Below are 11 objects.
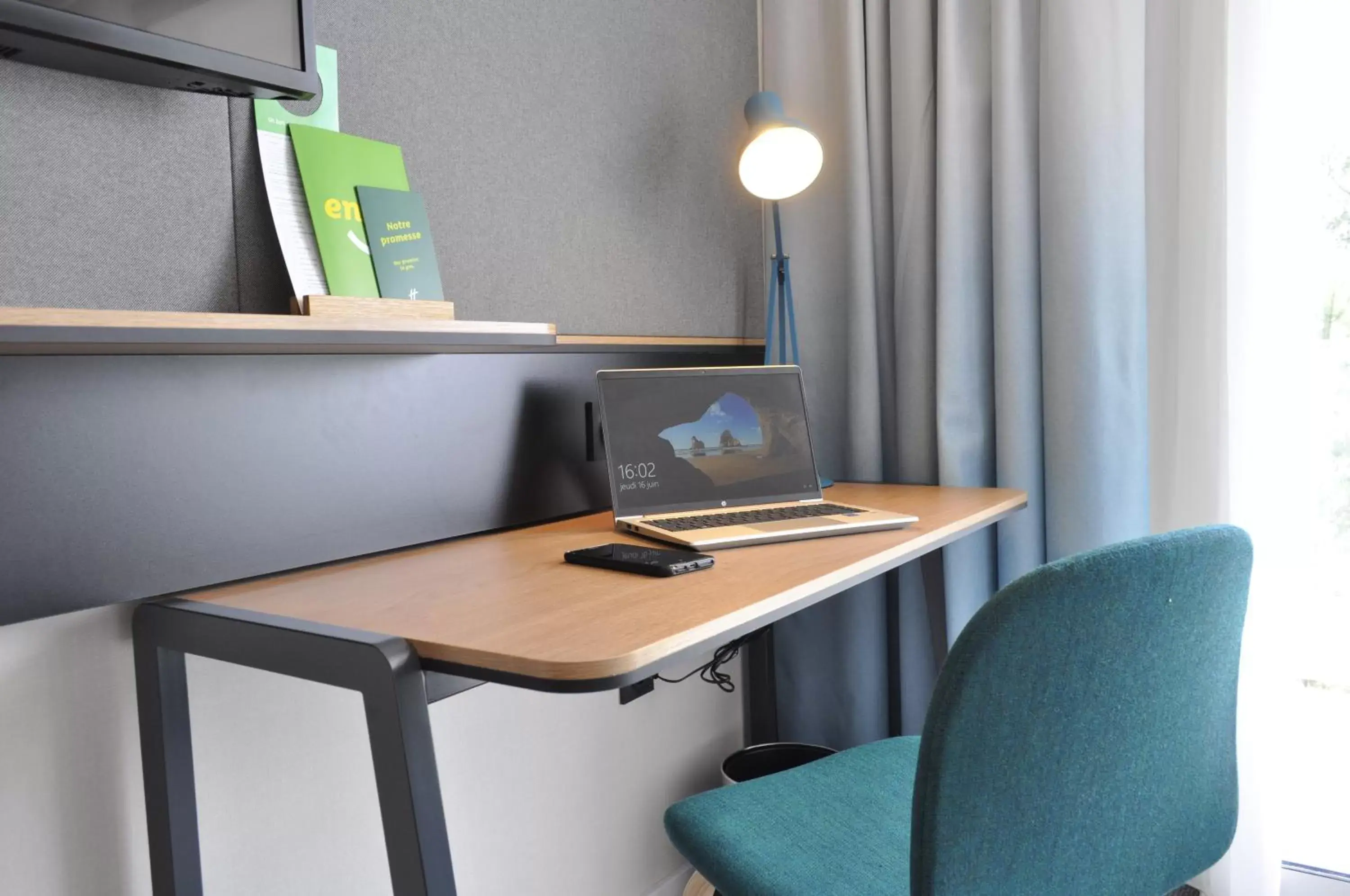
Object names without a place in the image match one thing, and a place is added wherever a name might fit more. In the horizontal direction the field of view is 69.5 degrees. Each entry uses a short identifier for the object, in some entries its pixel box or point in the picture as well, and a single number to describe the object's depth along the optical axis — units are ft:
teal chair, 2.28
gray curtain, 5.21
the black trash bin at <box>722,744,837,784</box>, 6.14
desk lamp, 5.38
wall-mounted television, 2.80
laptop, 4.47
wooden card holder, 3.41
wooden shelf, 2.58
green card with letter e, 3.67
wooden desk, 2.41
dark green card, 3.82
